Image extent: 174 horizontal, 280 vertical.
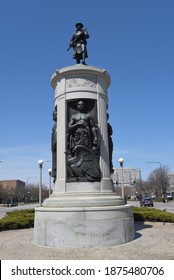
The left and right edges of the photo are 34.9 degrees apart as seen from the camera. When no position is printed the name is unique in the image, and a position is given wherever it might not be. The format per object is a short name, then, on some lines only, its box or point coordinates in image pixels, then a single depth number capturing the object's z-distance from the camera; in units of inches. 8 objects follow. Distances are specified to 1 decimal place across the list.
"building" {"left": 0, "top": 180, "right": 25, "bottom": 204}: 3624.5
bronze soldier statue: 511.8
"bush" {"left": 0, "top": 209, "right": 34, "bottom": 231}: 585.1
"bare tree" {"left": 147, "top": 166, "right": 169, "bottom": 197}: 3572.3
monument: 373.1
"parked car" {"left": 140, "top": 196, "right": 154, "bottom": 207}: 1701.8
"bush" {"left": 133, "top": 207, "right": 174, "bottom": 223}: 644.9
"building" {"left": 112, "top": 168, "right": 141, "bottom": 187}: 6779.5
